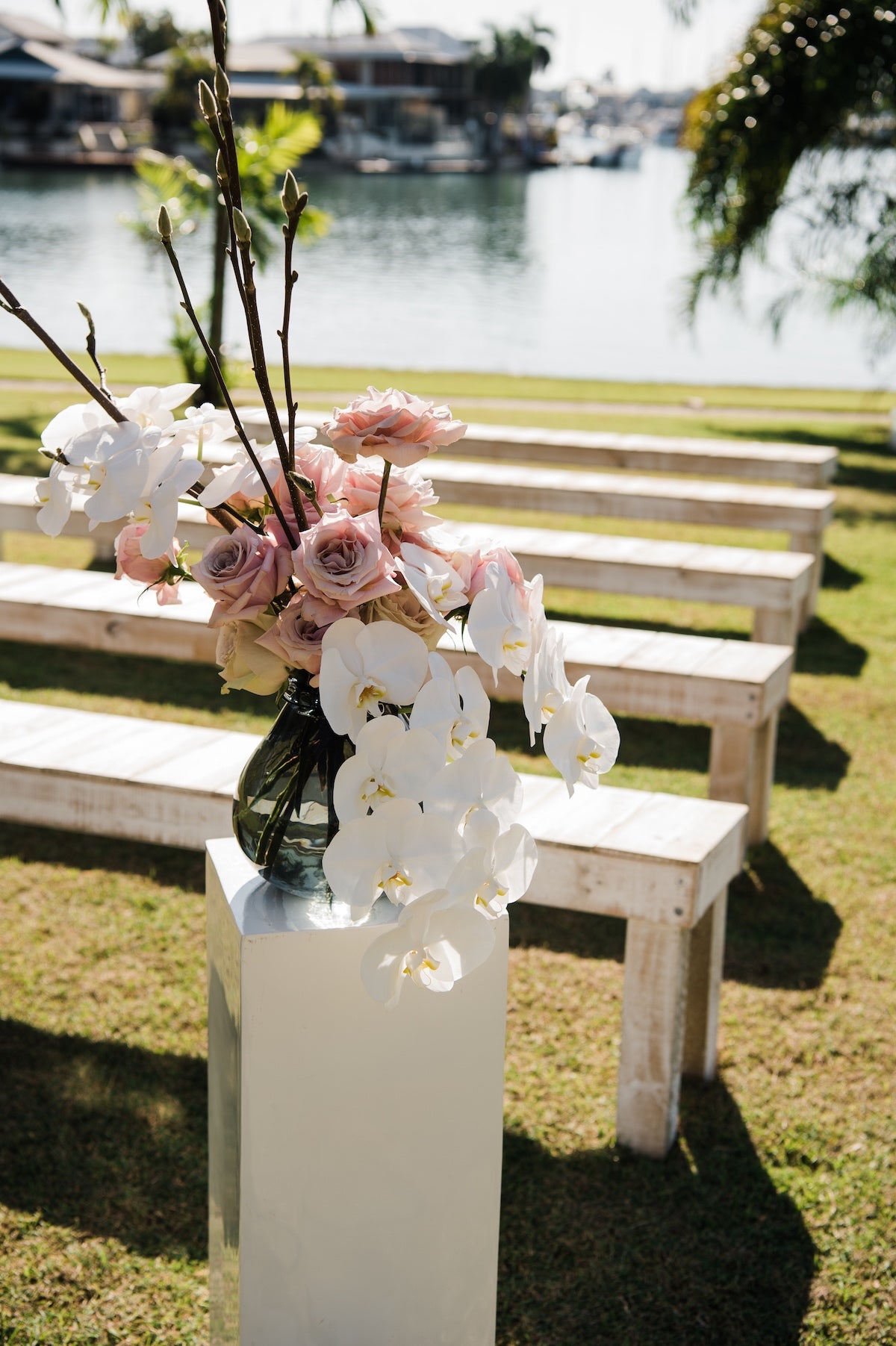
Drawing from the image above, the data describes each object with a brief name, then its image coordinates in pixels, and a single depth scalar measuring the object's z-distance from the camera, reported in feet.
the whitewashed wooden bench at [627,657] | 10.25
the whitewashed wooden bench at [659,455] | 18.62
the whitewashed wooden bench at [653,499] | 16.03
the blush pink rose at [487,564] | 4.11
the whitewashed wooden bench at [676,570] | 13.07
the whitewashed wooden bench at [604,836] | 7.05
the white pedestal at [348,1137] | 4.49
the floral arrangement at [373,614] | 3.80
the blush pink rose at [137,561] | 4.21
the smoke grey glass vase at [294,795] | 4.35
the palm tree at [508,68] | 227.20
